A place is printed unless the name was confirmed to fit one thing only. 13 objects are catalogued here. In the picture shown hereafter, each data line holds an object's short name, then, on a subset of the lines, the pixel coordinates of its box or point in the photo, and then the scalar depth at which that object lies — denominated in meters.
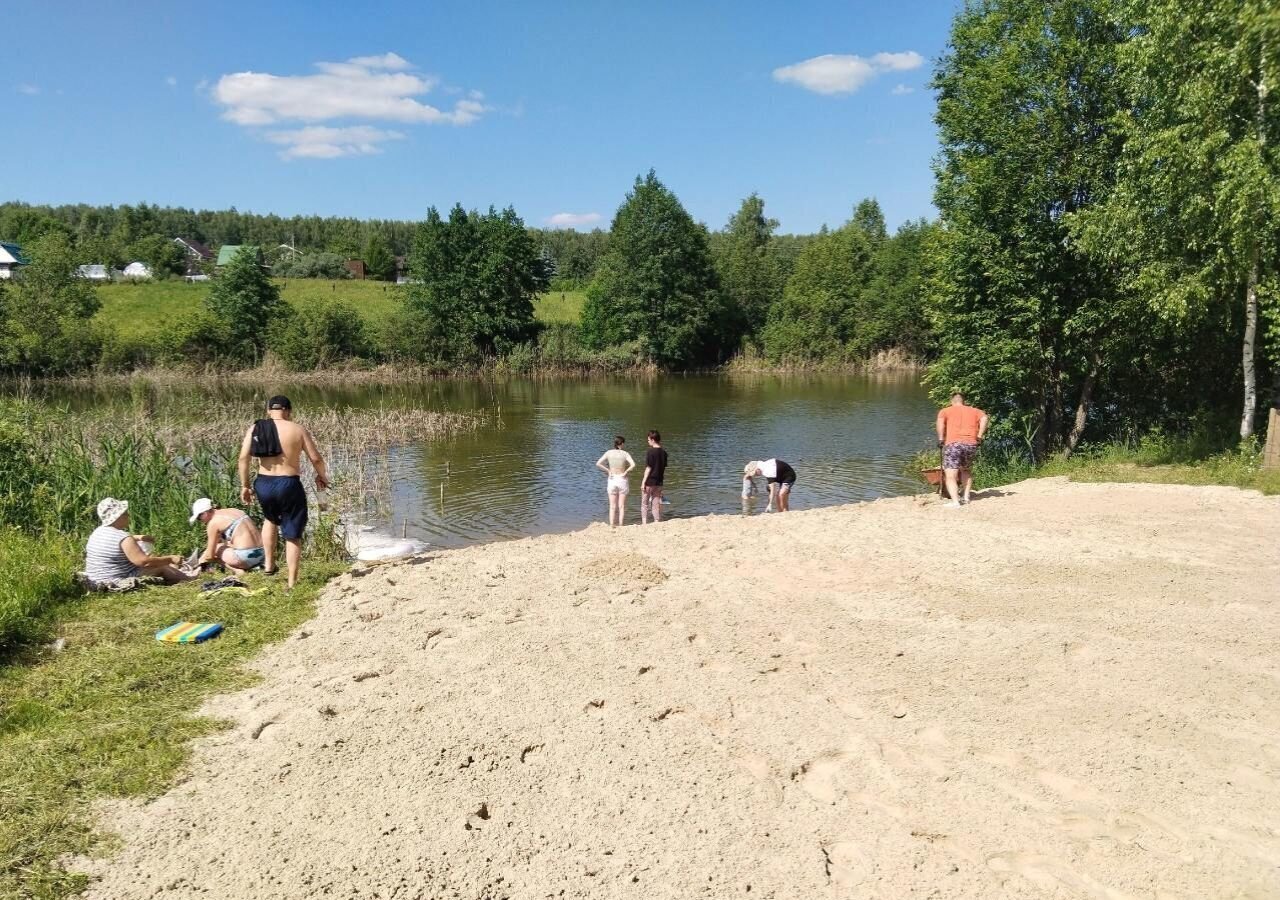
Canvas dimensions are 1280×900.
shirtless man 8.41
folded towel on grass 7.09
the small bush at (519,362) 54.04
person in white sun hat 8.68
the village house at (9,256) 77.56
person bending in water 15.19
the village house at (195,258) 88.00
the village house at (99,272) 75.31
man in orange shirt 13.09
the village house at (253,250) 53.81
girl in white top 14.38
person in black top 14.46
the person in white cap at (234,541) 9.68
